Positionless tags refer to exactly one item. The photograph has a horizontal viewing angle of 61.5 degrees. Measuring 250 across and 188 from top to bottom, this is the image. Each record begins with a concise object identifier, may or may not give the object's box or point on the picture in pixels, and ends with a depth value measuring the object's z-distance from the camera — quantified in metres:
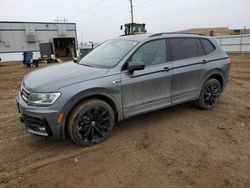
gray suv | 3.12
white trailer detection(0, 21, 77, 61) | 21.95
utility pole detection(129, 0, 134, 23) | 37.72
